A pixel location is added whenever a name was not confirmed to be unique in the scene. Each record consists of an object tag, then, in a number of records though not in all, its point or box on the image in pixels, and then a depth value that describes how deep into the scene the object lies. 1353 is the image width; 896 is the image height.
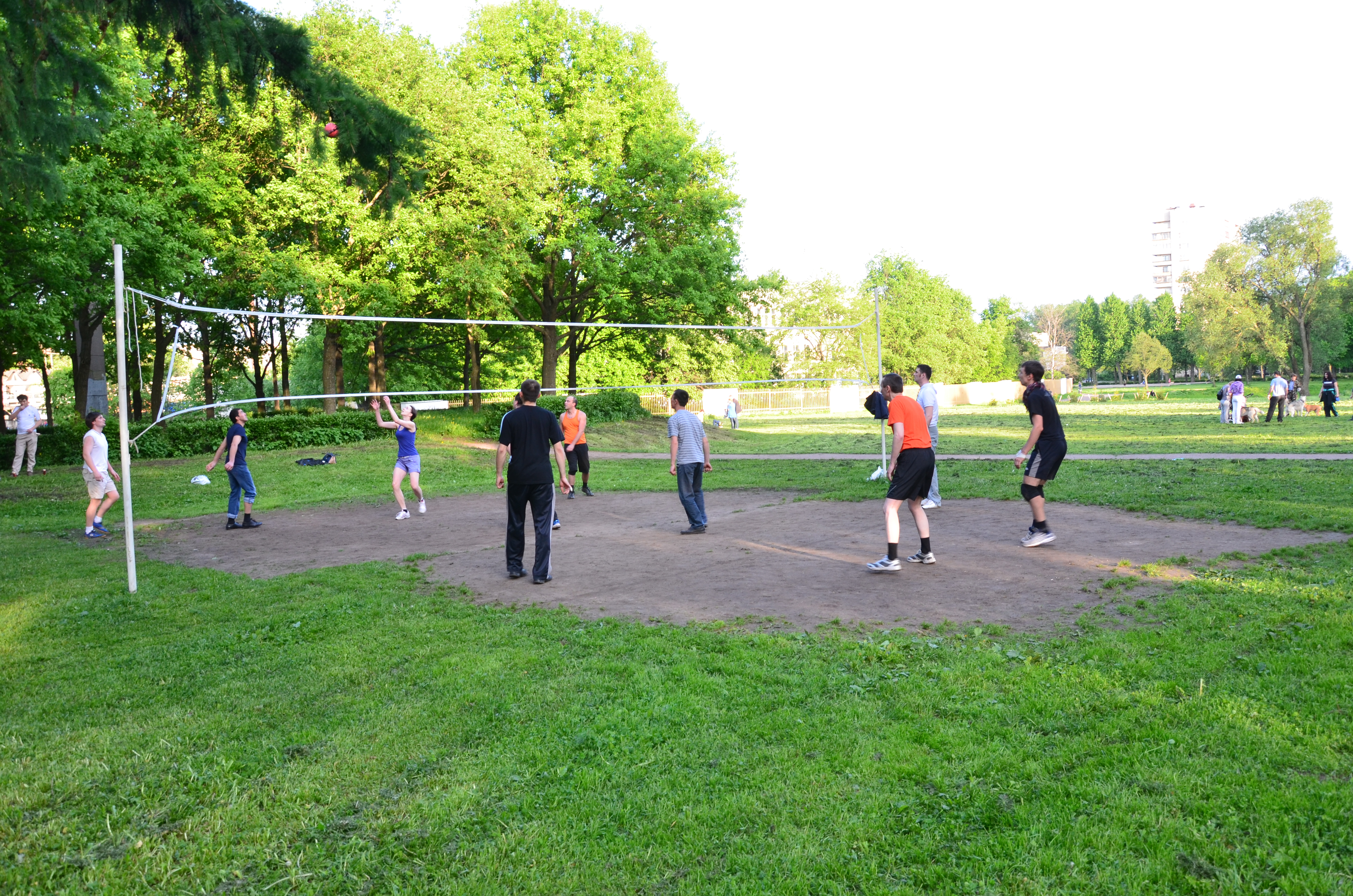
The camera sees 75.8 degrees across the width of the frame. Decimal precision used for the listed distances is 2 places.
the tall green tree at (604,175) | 29.86
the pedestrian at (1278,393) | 28.61
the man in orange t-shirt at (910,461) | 8.44
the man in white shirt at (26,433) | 19.27
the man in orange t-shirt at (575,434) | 15.24
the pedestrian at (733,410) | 40.50
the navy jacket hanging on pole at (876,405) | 12.77
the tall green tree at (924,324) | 72.88
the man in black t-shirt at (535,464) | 8.48
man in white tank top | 12.45
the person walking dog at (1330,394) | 30.67
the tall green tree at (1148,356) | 86.25
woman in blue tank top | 13.65
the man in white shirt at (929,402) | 12.26
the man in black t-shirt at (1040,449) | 9.28
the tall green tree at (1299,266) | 57.34
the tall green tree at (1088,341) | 106.06
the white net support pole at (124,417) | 8.15
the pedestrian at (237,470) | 13.16
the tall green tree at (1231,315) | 59.62
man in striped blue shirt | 11.20
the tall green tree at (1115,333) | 102.88
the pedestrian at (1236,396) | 27.70
